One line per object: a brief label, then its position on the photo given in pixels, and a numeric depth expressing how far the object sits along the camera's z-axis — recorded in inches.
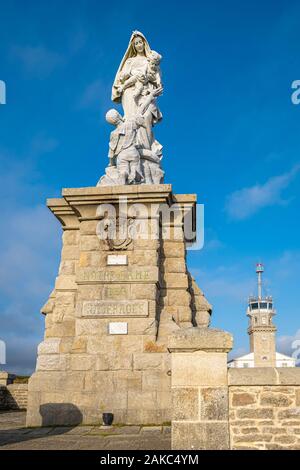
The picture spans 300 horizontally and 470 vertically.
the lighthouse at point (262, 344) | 2861.7
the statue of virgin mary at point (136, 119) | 438.3
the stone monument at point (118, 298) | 352.8
